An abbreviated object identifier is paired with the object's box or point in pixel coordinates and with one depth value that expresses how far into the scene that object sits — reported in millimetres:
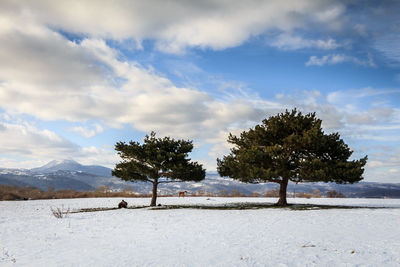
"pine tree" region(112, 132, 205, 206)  28344
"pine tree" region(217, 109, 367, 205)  23859
